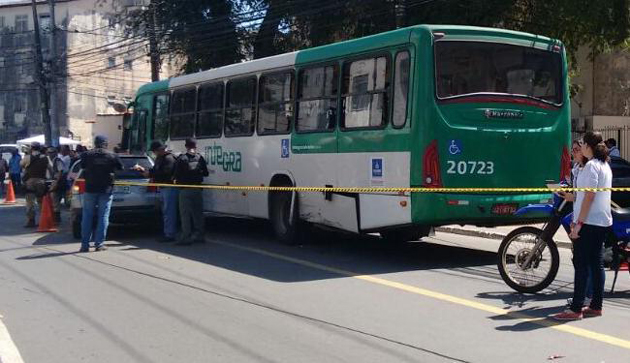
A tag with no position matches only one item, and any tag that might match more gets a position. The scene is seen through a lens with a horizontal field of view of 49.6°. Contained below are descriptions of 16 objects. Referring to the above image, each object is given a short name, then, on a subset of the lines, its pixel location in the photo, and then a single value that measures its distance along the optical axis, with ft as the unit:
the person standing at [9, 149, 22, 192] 81.15
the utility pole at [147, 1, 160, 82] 80.59
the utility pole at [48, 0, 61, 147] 98.07
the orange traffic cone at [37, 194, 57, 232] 47.39
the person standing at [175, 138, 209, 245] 38.73
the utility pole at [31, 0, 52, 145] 100.27
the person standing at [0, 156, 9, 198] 88.39
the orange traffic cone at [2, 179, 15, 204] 75.35
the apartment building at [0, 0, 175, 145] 187.42
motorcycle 23.31
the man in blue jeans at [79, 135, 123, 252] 36.91
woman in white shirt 20.49
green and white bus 28.50
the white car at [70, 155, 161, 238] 41.86
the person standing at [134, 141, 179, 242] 39.96
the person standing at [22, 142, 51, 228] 50.39
